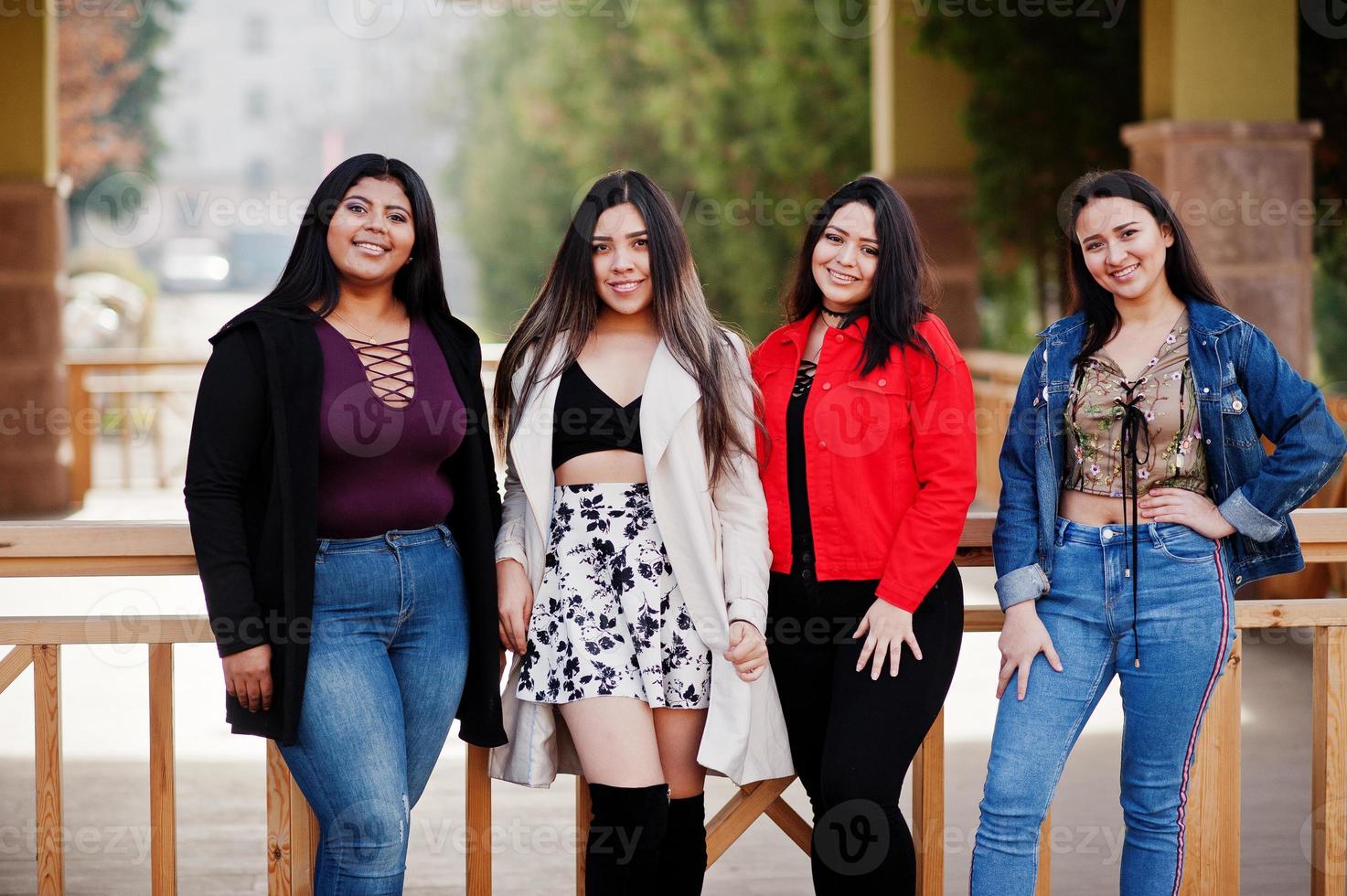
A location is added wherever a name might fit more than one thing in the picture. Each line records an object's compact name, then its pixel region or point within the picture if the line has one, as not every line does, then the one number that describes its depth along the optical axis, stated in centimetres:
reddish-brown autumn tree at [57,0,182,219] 3875
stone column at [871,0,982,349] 2003
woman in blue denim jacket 489
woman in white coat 493
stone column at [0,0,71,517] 1911
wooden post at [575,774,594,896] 541
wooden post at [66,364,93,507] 2037
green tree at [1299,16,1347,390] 1483
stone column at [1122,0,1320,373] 1316
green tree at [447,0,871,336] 2600
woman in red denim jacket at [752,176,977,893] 485
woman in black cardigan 471
